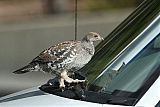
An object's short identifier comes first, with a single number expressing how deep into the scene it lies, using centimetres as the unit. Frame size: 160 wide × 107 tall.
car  660
